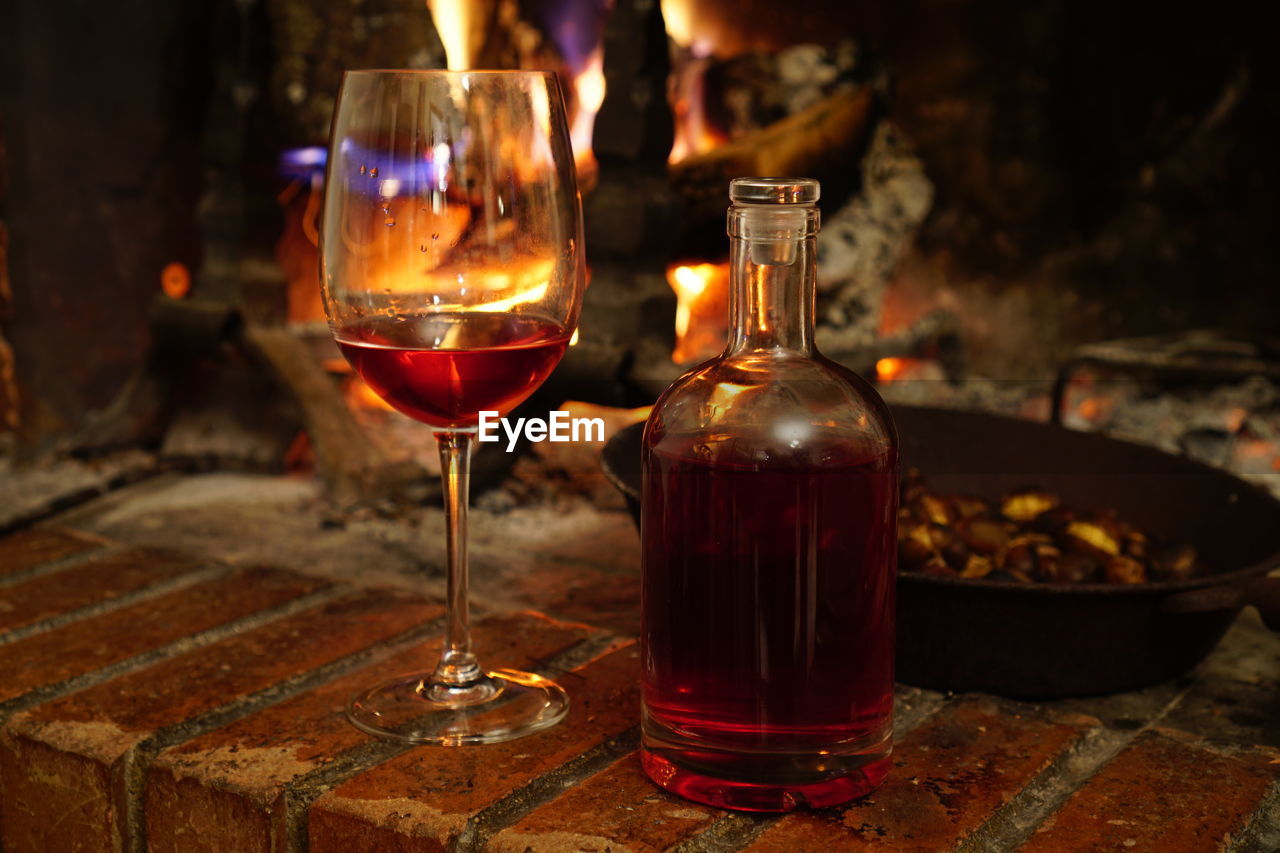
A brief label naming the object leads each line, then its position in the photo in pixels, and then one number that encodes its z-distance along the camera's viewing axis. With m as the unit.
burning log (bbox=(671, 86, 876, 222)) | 1.91
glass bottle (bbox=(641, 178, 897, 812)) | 0.69
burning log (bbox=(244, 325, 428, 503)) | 1.56
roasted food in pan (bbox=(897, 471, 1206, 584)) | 0.99
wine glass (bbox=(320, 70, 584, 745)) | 0.75
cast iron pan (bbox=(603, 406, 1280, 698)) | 0.87
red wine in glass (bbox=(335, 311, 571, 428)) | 0.77
